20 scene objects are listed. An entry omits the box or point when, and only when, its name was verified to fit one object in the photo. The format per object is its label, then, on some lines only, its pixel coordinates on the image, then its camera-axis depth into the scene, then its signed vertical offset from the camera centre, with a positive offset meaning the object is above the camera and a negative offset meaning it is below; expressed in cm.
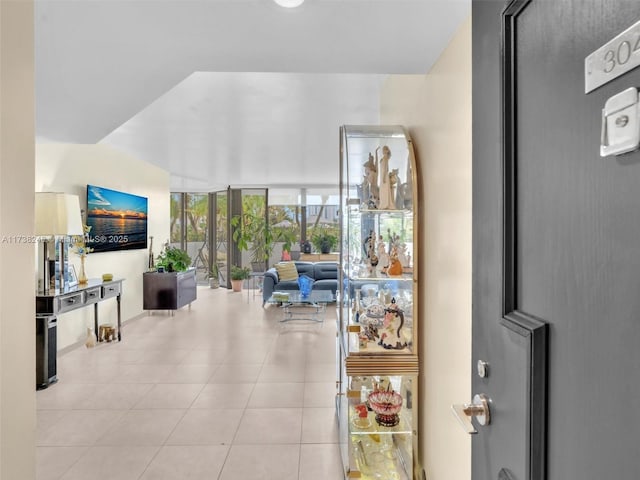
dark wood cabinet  644 -83
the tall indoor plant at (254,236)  951 +4
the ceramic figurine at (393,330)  218 -49
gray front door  50 -2
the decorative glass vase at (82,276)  444 -42
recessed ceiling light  138 +80
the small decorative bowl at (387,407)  225 -94
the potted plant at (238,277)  911 -87
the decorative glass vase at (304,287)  628 -76
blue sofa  726 -77
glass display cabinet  216 -36
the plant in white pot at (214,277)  970 -95
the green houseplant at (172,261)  663 -38
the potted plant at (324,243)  959 -12
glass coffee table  614 -113
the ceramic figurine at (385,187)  224 +28
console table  355 -75
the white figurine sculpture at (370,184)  226 +30
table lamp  383 +19
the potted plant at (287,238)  982 -1
